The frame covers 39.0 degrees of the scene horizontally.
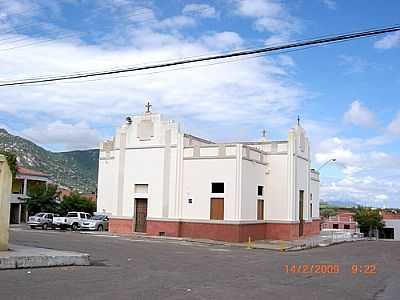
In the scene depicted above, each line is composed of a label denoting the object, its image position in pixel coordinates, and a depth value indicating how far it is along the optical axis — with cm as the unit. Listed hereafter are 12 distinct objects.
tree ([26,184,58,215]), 6444
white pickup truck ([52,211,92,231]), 4831
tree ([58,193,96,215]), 6288
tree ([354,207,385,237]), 9012
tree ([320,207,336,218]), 11394
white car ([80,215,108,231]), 4719
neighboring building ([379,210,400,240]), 9268
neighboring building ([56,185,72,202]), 6766
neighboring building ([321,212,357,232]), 9466
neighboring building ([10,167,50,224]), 7031
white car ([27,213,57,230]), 4984
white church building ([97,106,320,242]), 3909
